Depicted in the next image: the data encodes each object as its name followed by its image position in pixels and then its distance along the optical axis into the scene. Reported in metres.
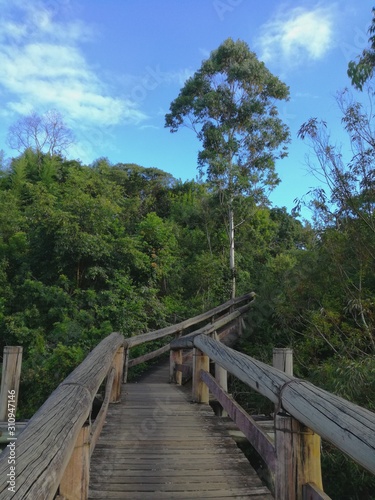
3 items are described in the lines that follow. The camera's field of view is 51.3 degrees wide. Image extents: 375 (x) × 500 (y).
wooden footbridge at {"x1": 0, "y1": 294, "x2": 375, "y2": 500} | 1.13
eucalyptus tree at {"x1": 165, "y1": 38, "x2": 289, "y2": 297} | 14.91
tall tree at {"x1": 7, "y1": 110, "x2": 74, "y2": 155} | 25.39
